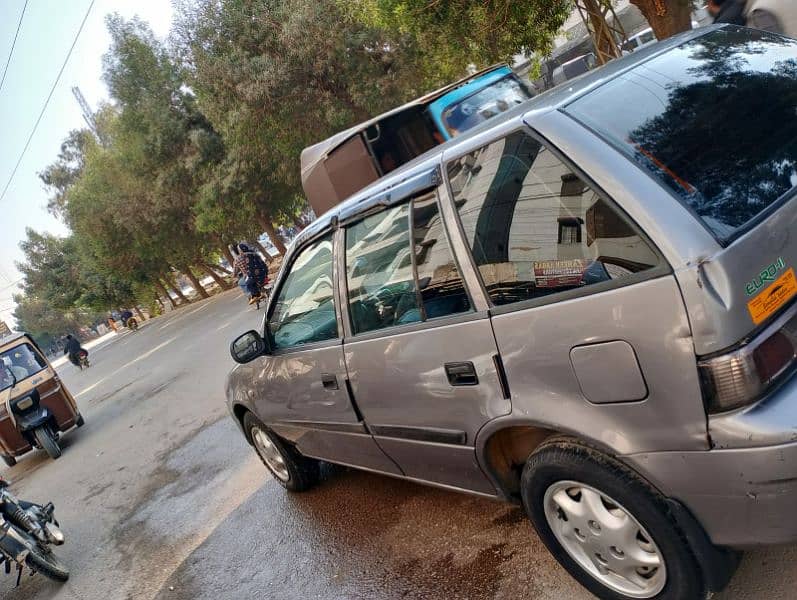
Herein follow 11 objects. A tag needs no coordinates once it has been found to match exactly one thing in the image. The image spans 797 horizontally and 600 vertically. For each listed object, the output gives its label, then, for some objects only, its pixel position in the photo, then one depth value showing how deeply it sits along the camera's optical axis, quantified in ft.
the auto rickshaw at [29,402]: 30.09
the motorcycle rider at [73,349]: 73.20
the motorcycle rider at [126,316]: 130.09
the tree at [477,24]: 28.89
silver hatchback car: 5.50
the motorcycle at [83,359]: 73.74
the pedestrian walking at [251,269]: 52.49
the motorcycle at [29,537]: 14.34
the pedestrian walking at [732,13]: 22.38
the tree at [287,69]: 54.03
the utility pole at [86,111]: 138.20
